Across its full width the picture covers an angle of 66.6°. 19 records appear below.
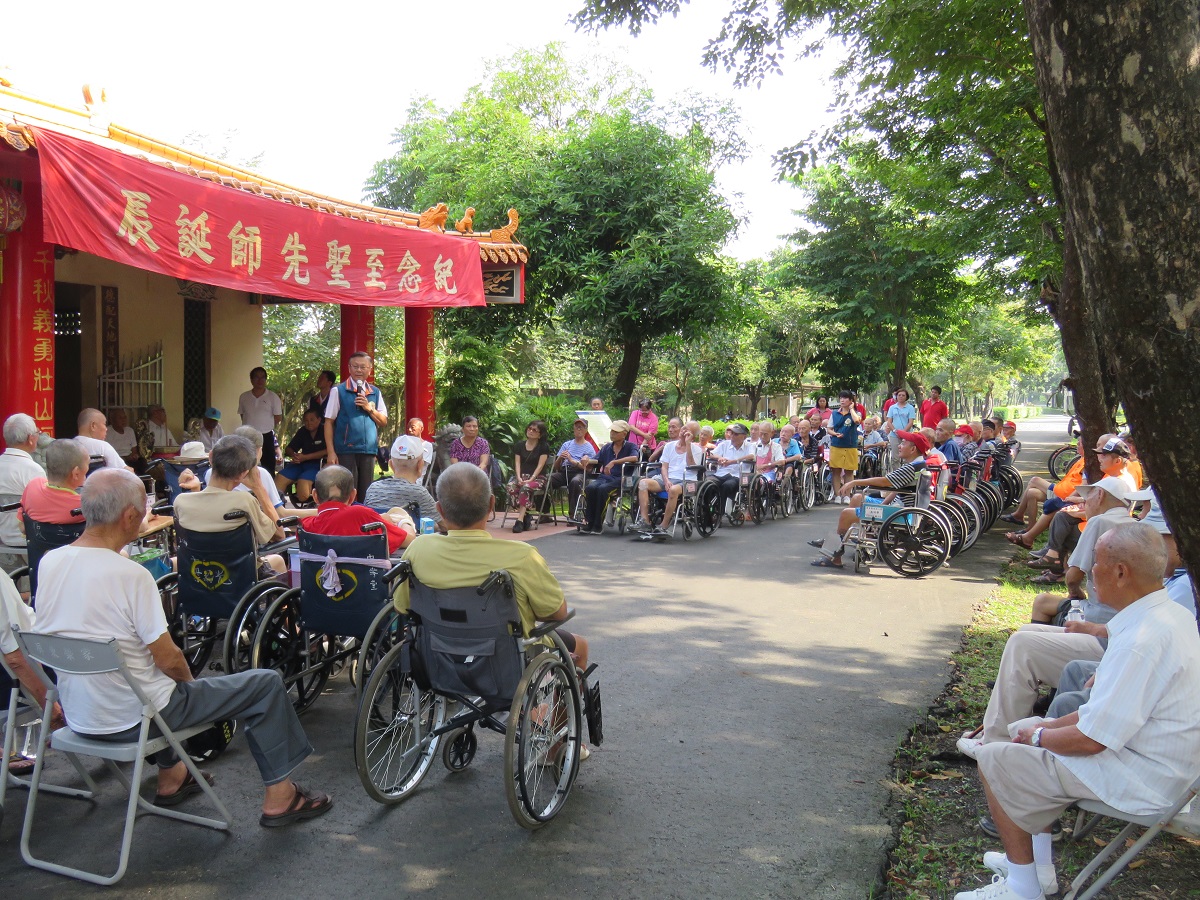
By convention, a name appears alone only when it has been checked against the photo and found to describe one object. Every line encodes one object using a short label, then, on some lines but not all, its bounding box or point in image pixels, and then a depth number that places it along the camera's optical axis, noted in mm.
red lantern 7125
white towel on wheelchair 4273
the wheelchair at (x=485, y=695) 3398
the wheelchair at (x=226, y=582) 4496
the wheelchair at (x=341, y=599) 4293
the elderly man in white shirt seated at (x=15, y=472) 5332
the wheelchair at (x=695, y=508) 10625
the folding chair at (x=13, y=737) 3352
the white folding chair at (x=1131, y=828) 2719
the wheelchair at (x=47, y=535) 4750
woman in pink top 12758
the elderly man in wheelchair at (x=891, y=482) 8820
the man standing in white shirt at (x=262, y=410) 11430
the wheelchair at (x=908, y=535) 8680
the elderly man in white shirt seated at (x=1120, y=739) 2771
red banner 6520
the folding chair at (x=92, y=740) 3029
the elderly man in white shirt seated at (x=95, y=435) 6277
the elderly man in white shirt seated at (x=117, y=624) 3148
